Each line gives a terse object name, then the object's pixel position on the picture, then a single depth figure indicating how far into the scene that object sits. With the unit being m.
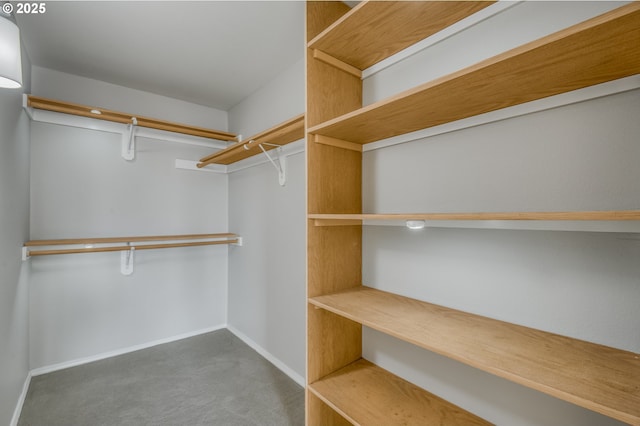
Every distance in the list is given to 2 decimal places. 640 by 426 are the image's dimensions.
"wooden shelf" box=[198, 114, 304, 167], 1.70
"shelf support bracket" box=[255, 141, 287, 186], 2.22
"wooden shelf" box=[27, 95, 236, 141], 1.96
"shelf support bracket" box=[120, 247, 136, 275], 2.50
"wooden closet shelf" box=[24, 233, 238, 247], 2.01
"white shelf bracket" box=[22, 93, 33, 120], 1.89
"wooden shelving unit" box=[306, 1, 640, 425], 0.68
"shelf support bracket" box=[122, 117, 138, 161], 2.48
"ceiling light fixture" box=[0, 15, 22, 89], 0.88
